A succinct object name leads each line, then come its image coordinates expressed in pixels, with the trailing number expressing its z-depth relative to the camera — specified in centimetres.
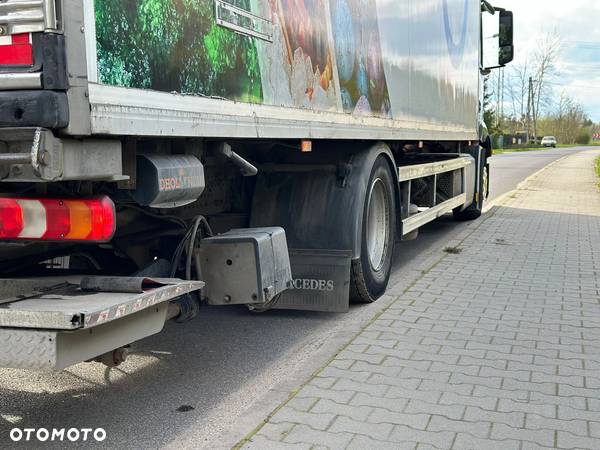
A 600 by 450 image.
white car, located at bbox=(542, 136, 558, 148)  8336
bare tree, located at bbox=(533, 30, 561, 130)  6896
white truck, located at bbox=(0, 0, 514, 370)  261
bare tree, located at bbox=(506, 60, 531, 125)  7726
